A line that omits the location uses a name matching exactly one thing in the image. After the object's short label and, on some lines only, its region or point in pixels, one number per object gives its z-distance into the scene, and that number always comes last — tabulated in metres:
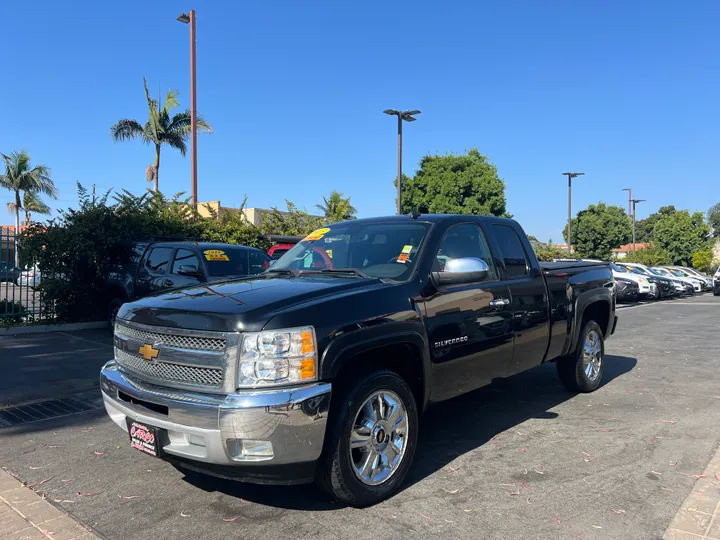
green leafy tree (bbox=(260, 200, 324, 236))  17.78
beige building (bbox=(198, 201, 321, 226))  15.45
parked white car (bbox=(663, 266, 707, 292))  29.51
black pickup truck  3.15
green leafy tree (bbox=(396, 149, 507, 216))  35.22
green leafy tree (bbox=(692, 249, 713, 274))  49.19
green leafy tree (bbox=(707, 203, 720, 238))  83.50
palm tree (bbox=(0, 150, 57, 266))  43.81
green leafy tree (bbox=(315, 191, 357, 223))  22.20
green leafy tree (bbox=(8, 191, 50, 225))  45.84
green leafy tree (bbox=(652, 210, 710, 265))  51.62
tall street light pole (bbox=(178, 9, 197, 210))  15.81
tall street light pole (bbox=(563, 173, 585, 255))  35.91
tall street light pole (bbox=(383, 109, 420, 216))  19.81
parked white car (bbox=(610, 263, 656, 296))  23.06
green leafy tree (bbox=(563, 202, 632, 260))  47.69
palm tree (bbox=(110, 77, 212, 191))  28.22
